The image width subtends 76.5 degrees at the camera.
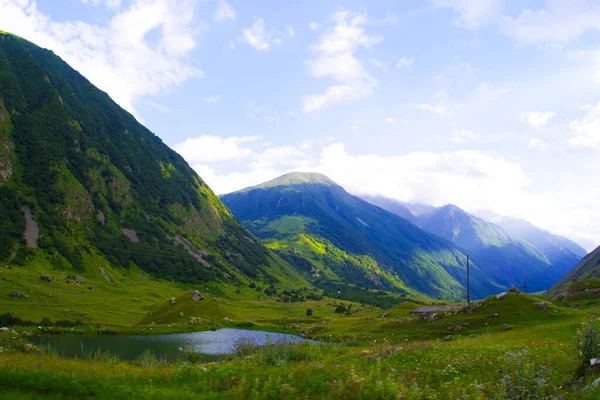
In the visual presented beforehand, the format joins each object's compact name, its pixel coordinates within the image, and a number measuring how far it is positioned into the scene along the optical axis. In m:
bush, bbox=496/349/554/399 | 14.22
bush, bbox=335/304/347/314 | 190.93
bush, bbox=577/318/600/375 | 18.30
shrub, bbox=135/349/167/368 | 24.57
